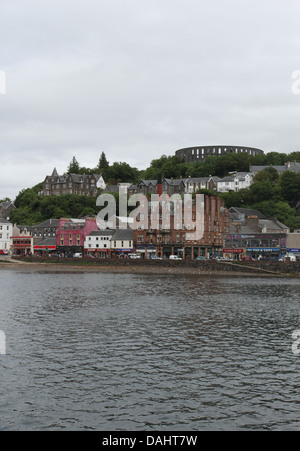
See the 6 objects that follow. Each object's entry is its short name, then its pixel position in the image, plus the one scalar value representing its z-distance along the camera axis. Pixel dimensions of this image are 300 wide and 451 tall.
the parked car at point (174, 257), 108.62
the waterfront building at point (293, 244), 112.48
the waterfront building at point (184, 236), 113.56
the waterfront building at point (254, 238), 113.31
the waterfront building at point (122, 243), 120.81
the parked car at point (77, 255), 121.51
